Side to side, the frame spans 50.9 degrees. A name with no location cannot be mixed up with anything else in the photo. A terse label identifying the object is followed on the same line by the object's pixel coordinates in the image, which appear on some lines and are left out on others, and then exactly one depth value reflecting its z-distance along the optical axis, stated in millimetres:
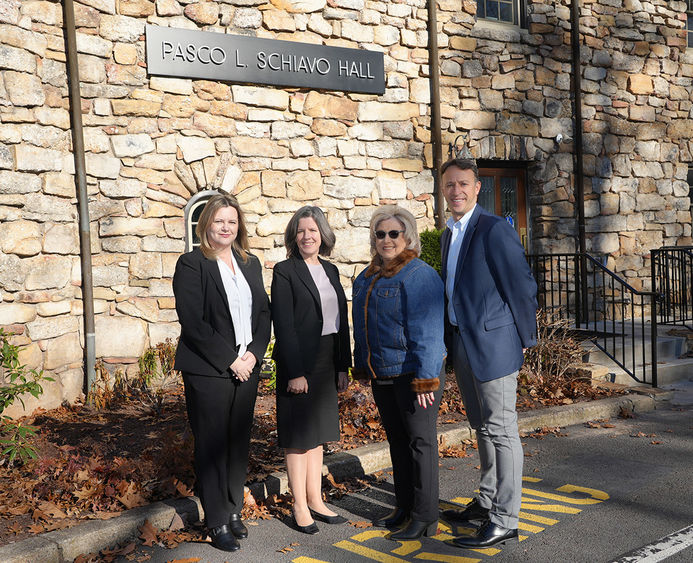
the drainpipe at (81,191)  7301
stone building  7168
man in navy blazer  3812
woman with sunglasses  3826
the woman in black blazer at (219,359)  3893
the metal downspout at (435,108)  9531
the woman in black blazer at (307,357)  4066
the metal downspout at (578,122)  10633
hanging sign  7859
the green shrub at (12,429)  4629
